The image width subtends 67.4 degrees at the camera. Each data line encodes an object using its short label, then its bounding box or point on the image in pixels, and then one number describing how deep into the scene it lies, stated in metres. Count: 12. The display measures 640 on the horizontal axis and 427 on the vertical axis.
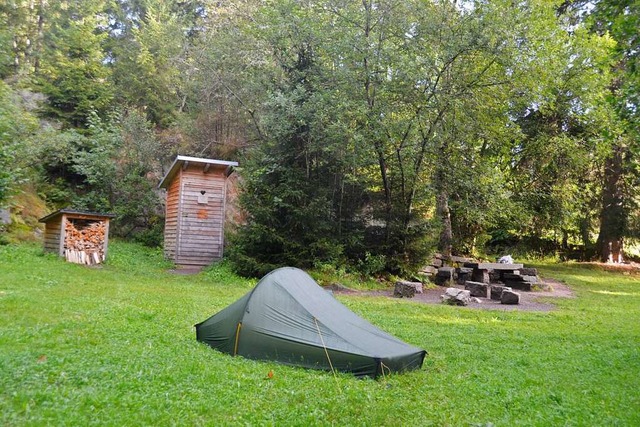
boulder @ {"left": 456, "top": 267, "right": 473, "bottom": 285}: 17.22
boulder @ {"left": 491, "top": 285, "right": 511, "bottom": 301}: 13.98
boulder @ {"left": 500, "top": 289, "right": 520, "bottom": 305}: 13.23
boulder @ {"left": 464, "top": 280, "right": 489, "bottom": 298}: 14.70
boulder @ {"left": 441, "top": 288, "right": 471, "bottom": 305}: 12.73
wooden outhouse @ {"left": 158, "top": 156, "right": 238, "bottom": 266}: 18.27
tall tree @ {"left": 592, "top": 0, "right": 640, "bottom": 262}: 22.50
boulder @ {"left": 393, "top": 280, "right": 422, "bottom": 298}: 13.95
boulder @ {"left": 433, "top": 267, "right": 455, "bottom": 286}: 17.08
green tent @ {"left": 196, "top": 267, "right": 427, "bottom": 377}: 5.88
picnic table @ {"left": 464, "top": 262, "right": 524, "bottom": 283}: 17.03
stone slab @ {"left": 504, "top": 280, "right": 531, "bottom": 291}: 16.70
